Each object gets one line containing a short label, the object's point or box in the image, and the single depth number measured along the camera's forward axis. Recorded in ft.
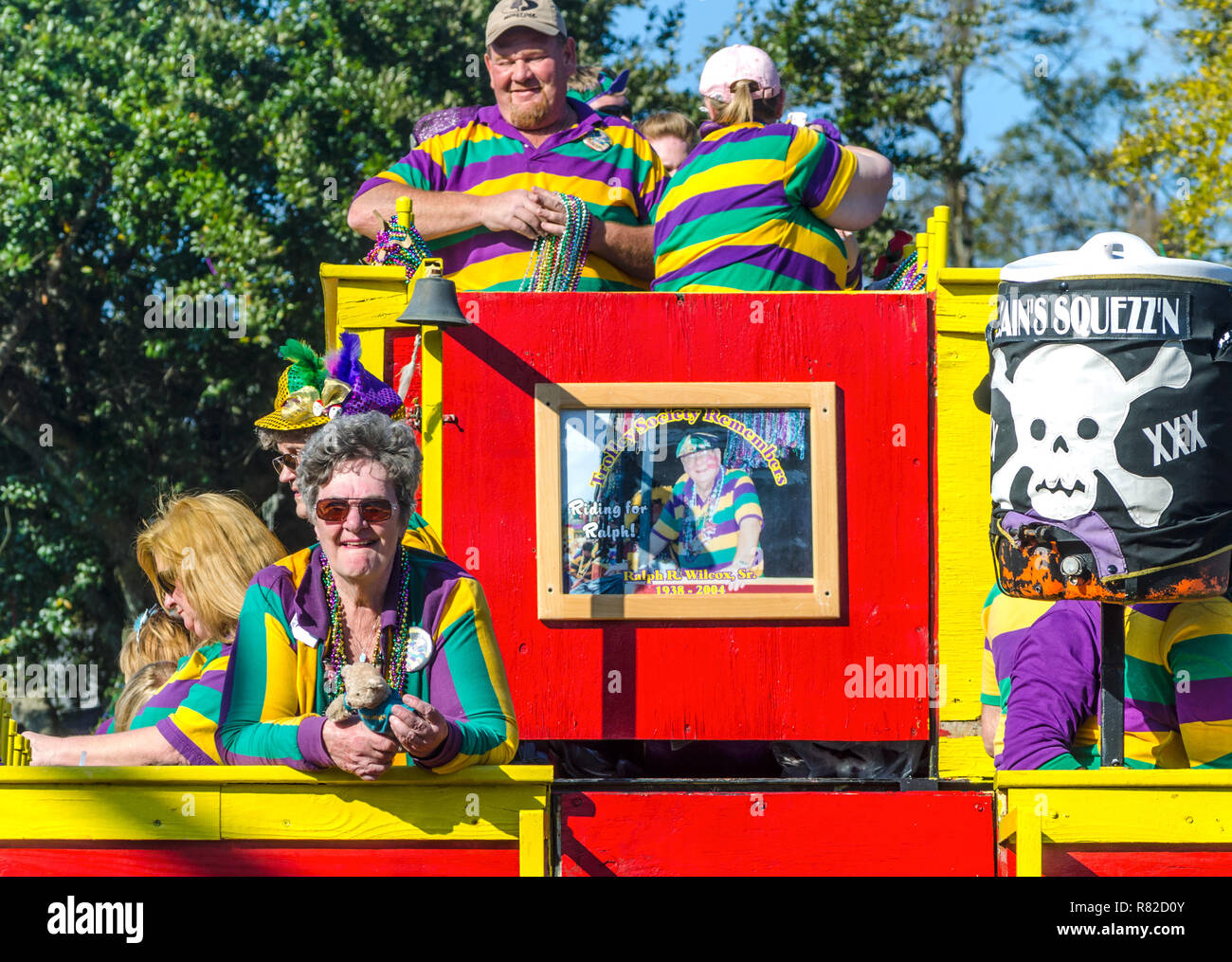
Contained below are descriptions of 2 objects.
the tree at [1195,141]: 44.96
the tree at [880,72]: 49.29
